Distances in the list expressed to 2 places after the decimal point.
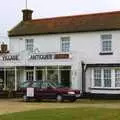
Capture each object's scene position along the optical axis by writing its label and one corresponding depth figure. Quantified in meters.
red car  25.13
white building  28.24
